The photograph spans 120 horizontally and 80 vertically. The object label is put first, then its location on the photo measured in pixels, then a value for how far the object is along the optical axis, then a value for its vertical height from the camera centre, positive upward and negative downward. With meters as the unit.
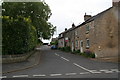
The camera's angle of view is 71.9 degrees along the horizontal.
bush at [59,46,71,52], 19.55 -1.81
